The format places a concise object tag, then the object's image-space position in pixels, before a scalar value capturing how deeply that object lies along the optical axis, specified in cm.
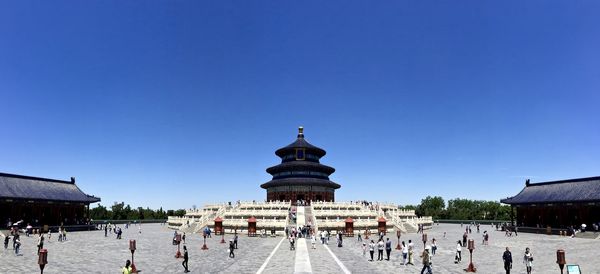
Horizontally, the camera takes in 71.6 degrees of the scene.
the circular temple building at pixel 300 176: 7812
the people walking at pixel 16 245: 3087
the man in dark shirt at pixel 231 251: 2958
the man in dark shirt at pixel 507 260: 2219
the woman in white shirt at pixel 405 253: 2728
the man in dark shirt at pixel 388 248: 2926
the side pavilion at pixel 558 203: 5328
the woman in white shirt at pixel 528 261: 2239
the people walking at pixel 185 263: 2383
